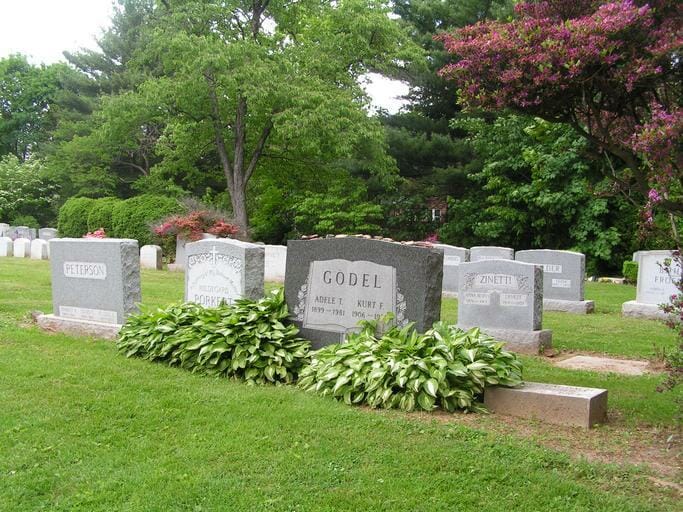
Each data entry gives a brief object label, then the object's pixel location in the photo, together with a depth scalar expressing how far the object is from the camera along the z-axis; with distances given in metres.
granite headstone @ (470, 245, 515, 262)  15.12
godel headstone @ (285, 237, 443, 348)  6.27
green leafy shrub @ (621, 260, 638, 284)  20.33
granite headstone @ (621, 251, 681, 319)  12.56
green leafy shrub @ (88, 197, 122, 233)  24.31
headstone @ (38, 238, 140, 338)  8.13
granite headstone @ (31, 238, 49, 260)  22.41
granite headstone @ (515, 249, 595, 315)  13.57
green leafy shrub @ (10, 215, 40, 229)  35.78
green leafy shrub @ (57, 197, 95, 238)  25.61
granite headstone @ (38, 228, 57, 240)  27.92
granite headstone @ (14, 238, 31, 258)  23.61
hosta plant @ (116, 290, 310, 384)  6.31
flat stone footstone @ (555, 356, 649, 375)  7.86
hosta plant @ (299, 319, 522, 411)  5.36
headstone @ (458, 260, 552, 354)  9.34
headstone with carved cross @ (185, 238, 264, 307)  8.29
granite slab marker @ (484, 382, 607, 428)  5.10
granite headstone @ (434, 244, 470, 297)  15.12
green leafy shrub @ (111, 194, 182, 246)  22.33
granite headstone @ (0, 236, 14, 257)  24.08
